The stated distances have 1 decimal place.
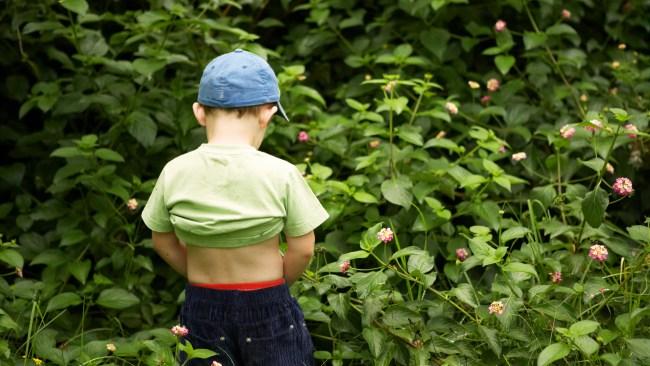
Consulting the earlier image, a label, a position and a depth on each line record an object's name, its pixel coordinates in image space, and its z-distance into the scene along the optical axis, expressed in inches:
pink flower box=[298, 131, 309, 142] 143.1
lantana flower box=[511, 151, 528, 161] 129.8
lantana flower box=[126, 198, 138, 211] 128.6
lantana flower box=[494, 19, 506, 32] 158.6
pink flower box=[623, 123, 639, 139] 118.2
